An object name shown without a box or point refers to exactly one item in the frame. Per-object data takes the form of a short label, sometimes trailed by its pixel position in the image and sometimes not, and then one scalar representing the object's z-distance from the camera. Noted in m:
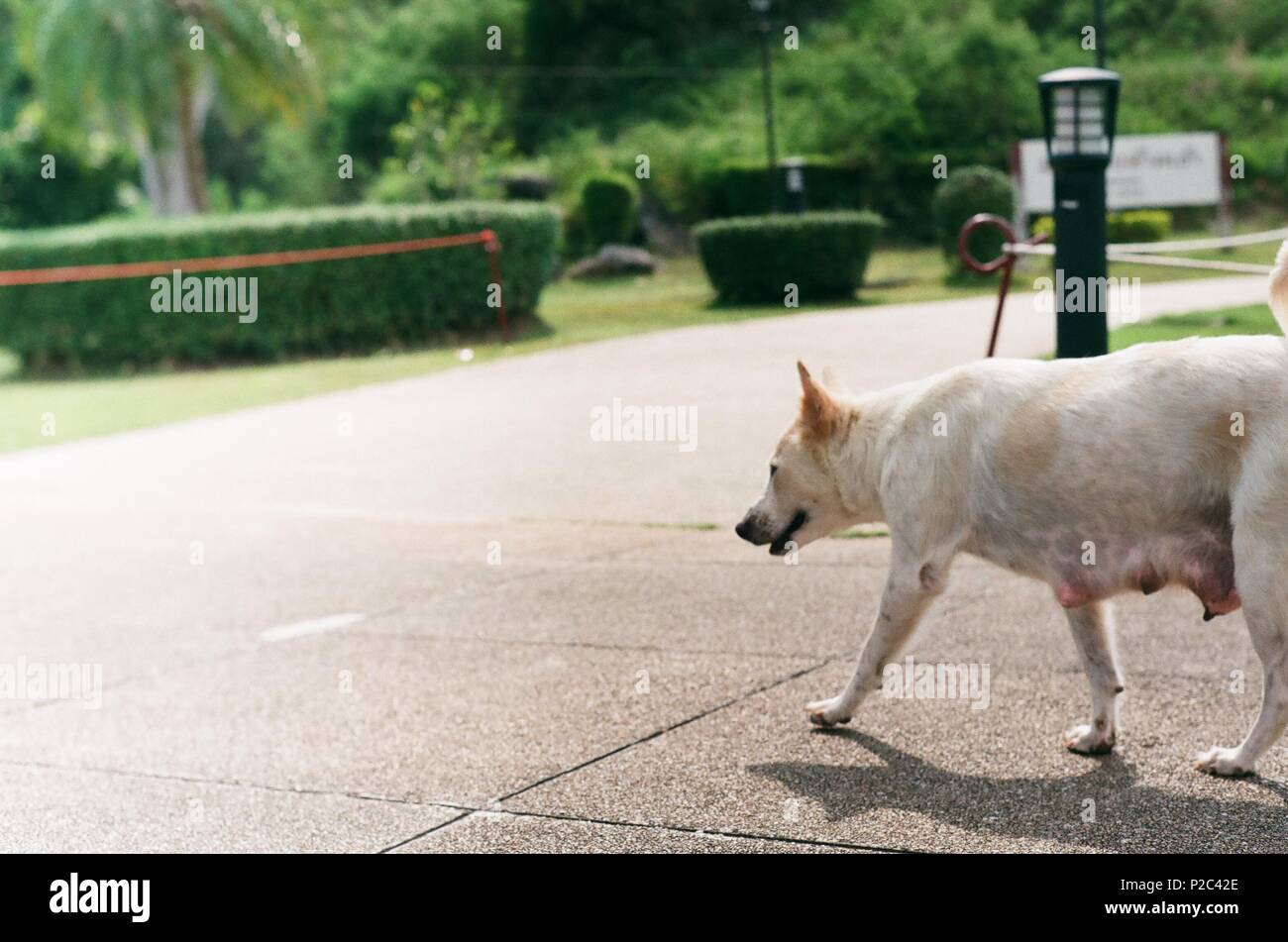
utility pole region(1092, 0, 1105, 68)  21.91
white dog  4.36
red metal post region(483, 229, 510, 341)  22.16
